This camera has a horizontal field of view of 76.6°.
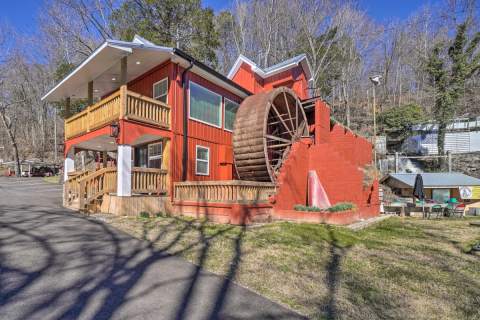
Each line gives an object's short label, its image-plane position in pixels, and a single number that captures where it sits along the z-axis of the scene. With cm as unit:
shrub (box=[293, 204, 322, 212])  931
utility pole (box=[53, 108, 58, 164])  3731
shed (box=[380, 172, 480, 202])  1606
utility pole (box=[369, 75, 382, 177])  1553
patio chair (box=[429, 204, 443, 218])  1369
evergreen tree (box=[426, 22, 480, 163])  2209
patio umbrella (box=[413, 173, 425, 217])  1446
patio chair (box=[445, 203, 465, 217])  1370
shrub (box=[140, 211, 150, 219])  843
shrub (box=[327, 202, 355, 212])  897
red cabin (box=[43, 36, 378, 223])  878
